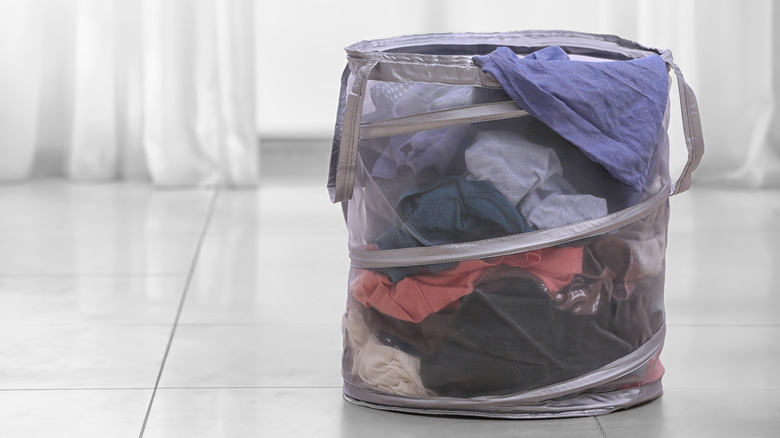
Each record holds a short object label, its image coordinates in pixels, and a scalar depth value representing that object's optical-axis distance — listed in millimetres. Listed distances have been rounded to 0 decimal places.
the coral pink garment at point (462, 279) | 2084
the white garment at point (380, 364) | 2132
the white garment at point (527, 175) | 2067
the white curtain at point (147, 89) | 3775
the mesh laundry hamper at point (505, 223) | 2065
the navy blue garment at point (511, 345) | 2089
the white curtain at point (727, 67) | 3794
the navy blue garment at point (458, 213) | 2072
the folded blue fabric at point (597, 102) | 2045
